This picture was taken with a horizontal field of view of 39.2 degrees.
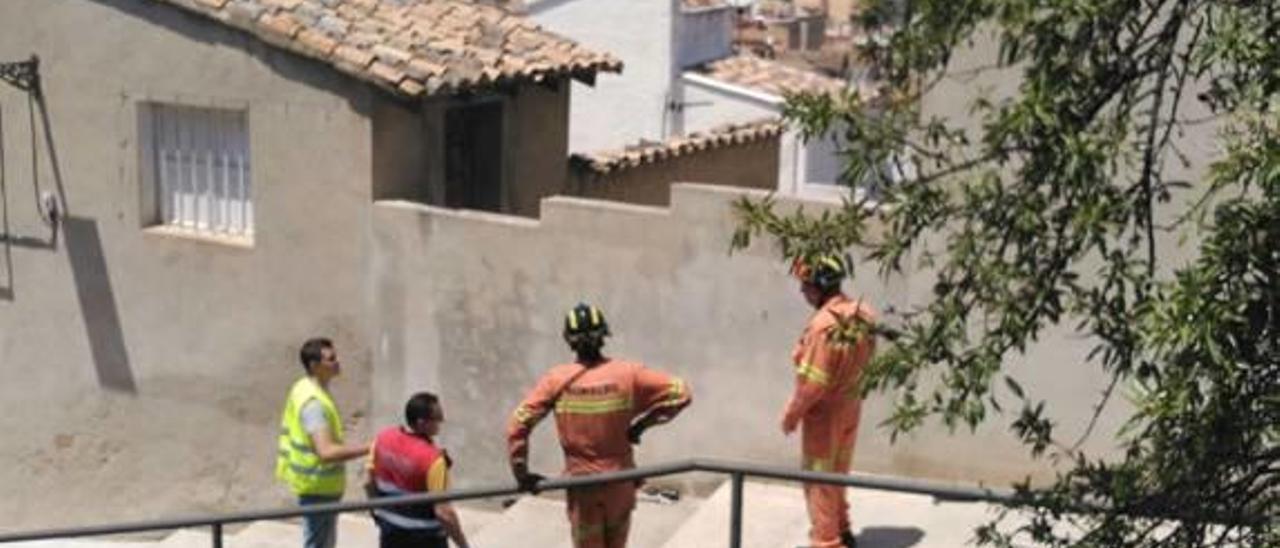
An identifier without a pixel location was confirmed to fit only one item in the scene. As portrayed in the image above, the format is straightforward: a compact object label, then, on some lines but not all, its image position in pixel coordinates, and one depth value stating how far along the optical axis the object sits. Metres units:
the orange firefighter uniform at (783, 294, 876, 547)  7.50
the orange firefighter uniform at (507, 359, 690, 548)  7.18
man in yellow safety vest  8.20
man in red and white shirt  7.43
